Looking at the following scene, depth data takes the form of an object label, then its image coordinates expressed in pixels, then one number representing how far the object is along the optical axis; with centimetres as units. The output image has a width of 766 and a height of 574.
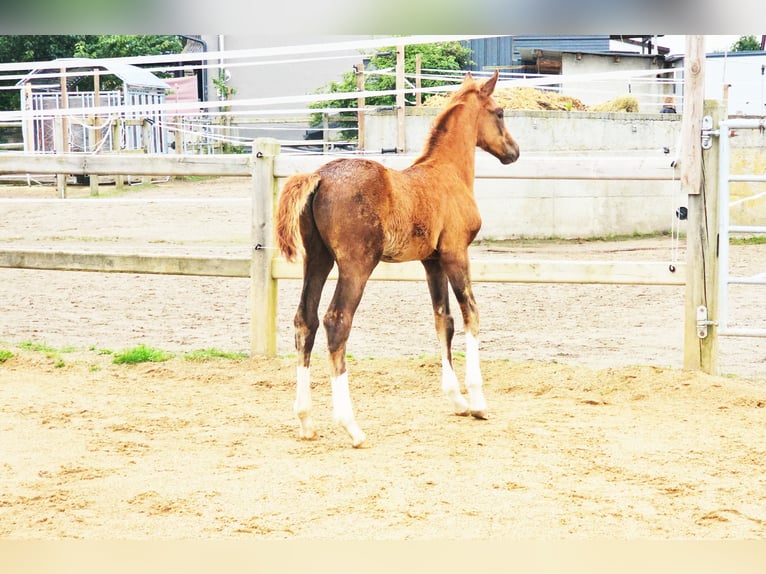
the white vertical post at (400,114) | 1220
